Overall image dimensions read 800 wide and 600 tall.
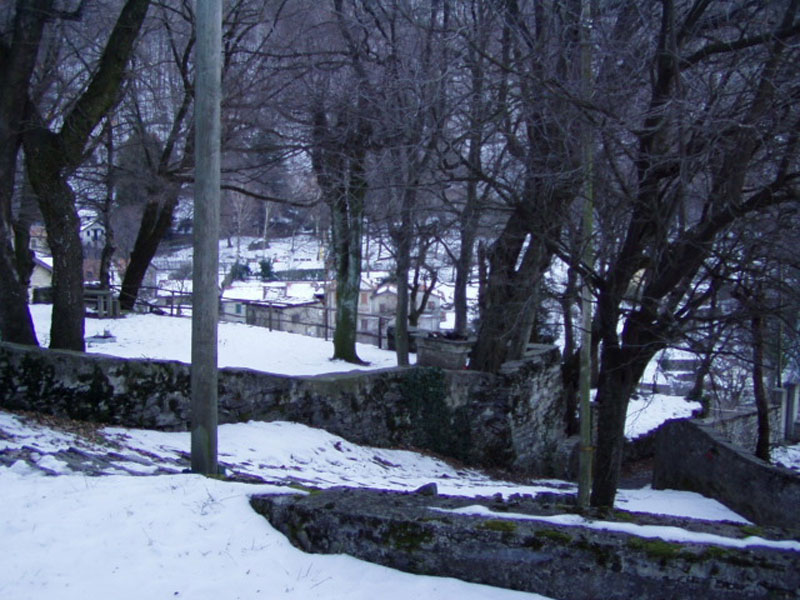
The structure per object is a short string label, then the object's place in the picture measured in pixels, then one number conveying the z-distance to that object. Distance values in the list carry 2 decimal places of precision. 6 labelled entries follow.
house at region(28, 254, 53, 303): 38.61
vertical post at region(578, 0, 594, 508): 8.43
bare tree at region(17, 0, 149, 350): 10.25
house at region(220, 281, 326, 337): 28.80
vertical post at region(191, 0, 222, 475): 5.97
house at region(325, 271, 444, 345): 35.47
